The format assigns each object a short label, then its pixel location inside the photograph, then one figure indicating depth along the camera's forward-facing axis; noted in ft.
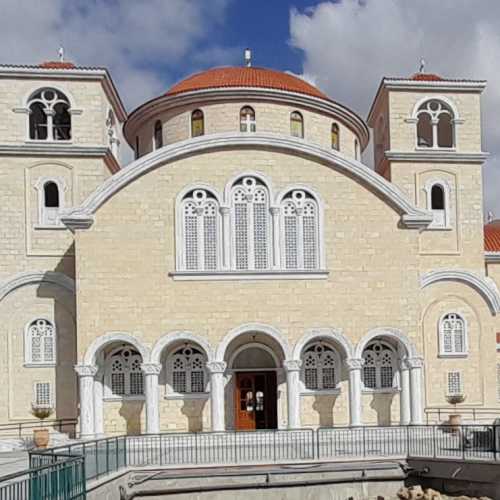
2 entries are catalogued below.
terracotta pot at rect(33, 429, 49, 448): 74.03
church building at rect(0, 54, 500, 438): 80.28
